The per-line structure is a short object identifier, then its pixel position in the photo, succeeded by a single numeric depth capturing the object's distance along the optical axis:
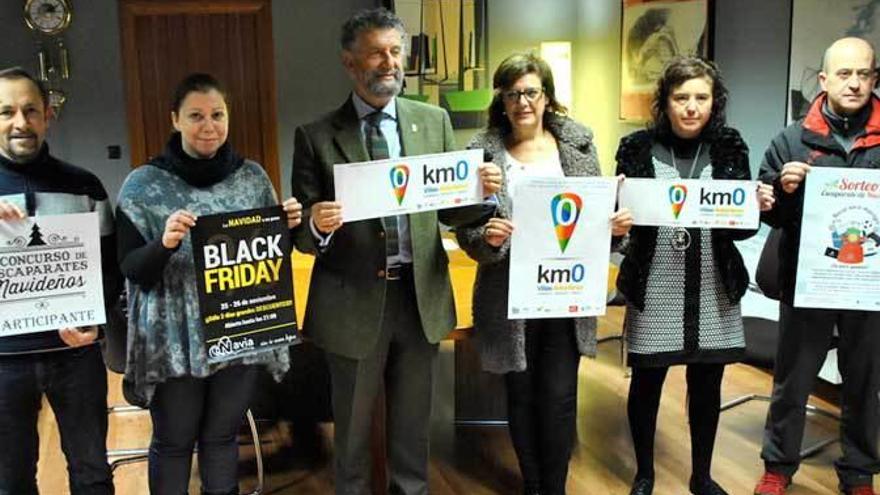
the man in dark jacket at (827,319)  2.46
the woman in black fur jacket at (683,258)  2.41
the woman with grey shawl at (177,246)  2.00
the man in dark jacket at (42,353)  1.96
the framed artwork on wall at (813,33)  3.49
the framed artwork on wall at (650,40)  4.66
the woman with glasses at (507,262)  2.33
